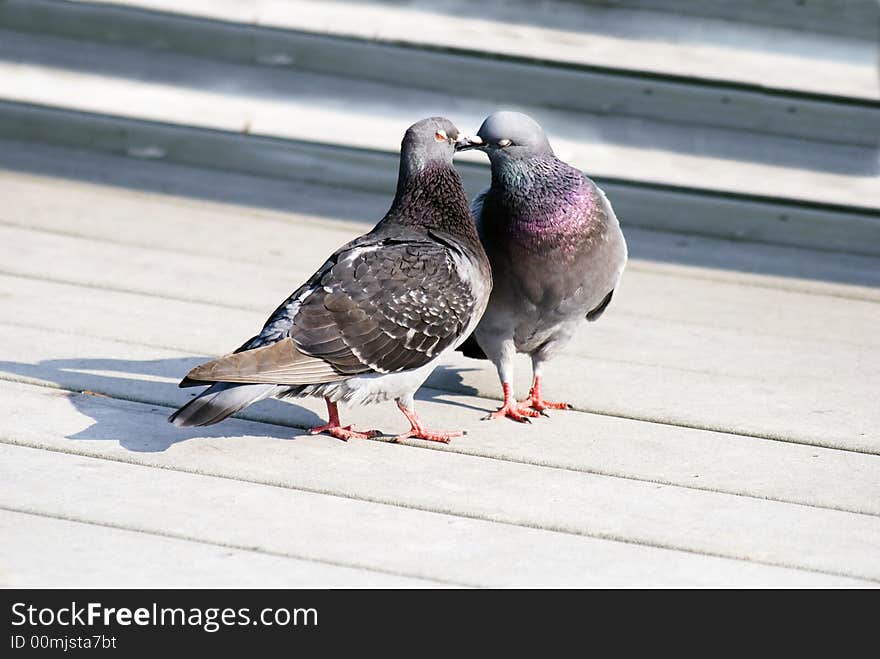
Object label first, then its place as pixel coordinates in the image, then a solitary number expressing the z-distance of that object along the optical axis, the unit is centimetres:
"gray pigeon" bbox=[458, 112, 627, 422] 665
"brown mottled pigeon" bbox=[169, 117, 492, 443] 607
